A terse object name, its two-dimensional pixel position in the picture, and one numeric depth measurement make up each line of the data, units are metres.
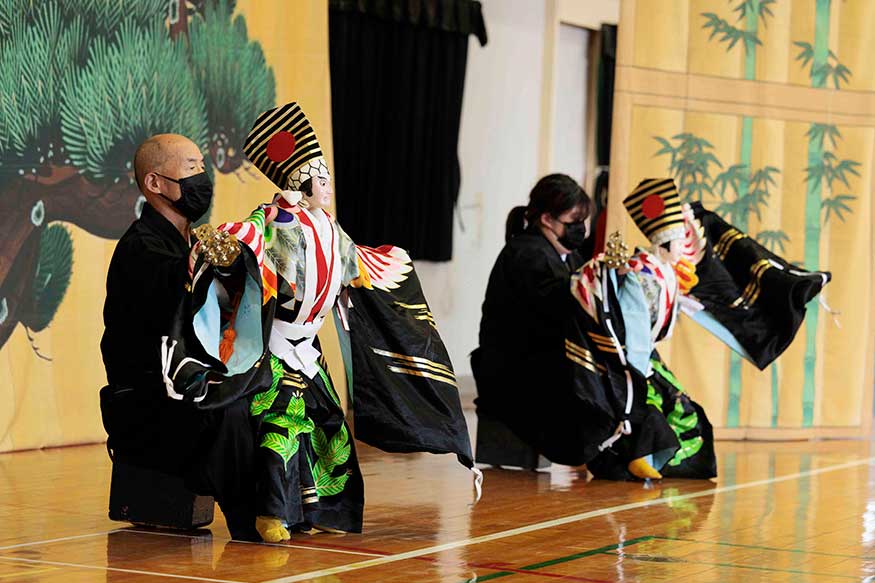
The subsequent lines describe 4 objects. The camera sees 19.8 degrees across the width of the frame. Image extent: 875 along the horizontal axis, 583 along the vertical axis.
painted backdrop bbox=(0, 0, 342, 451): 10.22
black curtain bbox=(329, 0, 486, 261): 15.28
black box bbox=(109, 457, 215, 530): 6.85
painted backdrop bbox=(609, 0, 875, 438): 12.67
